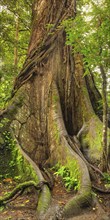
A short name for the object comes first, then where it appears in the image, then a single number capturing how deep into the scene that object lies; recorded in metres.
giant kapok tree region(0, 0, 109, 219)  5.53
